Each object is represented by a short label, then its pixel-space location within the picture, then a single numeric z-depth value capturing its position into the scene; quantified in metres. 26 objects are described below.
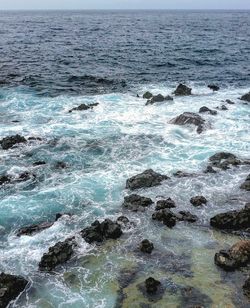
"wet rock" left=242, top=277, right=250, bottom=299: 17.34
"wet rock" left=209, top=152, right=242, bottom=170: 29.53
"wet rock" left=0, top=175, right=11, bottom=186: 27.39
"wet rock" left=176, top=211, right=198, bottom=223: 22.98
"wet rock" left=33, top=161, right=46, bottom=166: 29.80
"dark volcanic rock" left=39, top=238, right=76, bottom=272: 19.47
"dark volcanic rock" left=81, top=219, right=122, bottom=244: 21.33
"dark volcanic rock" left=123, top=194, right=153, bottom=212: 24.22
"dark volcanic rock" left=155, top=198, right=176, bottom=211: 24.02
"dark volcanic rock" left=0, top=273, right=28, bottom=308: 17.25
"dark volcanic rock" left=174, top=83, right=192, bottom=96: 48.18
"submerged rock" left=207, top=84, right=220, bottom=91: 51.06
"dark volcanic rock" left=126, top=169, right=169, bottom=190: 26.80
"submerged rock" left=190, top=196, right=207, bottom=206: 24.55
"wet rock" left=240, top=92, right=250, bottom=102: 45.65
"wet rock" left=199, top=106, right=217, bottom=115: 40.67
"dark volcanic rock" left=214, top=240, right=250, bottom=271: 19.00
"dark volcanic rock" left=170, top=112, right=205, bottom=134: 37.34
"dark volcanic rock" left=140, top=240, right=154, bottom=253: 20.31
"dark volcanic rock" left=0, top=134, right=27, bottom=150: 32.50
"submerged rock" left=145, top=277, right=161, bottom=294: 17.61
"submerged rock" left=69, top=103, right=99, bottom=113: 42.06
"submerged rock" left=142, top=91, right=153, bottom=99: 46.14
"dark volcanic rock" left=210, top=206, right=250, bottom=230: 22.23
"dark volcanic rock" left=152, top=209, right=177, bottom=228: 22.65
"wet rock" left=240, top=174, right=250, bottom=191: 26.22
